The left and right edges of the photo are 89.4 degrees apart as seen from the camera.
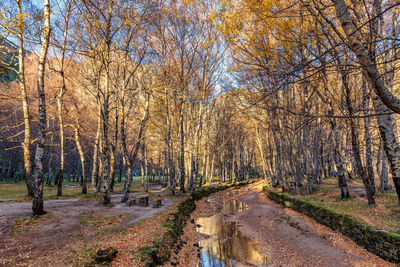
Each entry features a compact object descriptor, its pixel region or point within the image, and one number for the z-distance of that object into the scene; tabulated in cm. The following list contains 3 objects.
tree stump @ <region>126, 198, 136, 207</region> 1284
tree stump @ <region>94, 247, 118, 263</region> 511
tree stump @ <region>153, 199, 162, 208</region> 1300
